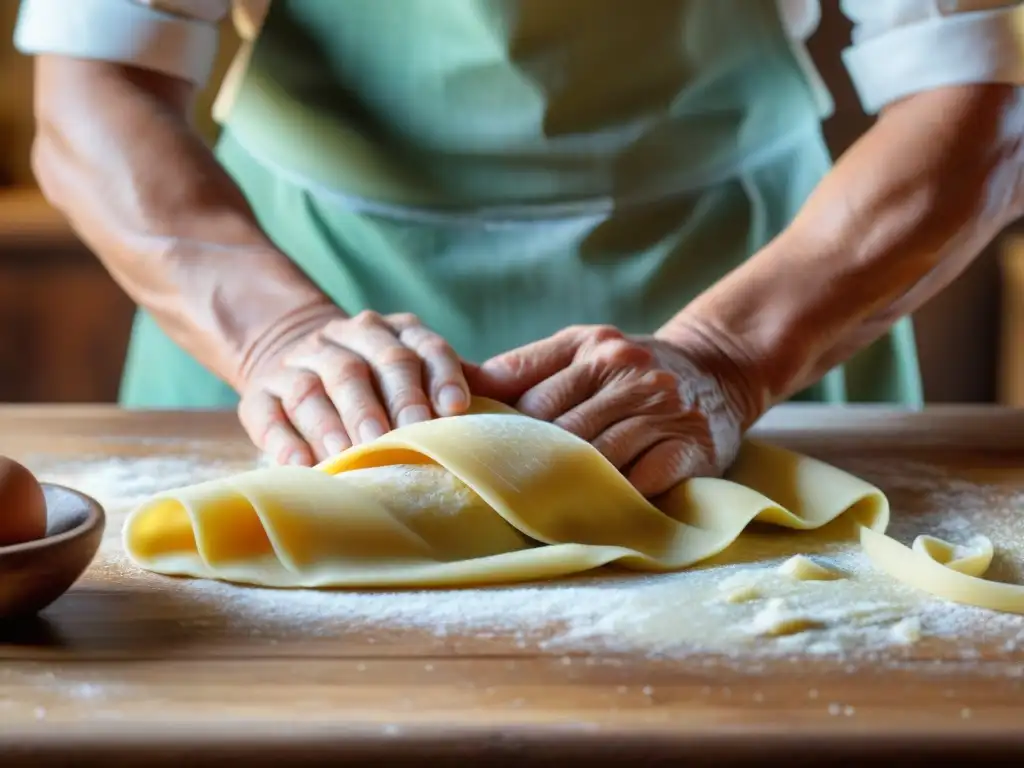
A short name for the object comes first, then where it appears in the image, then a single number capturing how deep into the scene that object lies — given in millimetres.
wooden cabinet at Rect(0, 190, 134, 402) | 3529
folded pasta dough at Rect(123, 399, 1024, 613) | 938
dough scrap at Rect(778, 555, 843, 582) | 960
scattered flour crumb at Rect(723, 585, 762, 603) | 899
